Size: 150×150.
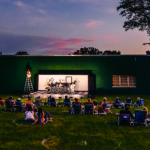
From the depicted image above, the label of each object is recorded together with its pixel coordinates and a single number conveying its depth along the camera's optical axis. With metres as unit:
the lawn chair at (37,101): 18.55
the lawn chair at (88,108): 14.44
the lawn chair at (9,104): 15.59
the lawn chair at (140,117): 11.20
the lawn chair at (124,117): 11.29
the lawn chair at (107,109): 15.27
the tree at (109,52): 75.16
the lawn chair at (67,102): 17.64
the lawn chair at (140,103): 17.86
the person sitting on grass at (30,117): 11.66
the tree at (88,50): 81.00
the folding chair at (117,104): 17.03
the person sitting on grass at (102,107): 14.58
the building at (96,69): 28.38
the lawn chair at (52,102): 17.73
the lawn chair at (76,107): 14.55
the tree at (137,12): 29.17
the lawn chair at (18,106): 15.28
